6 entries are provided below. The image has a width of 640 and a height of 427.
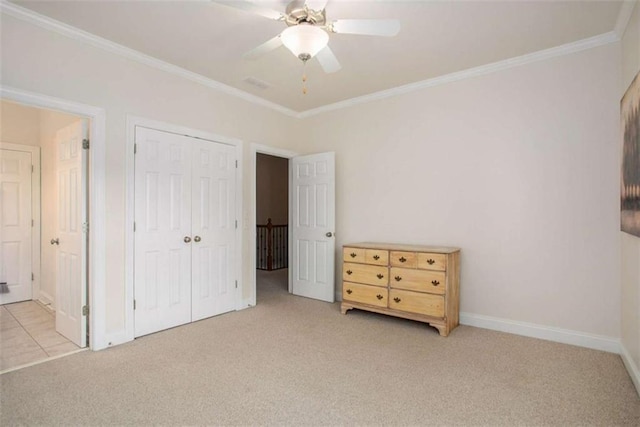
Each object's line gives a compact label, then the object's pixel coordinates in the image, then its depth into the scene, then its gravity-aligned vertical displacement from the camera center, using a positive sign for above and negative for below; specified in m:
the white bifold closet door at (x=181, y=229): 3.36 -0.17
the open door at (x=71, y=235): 3.06 -0.20
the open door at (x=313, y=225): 4.67 -0.17
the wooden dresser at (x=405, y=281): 3.40 -0.74
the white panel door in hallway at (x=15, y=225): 4.45 -0.15
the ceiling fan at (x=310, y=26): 2.10 +1.22
